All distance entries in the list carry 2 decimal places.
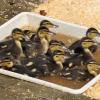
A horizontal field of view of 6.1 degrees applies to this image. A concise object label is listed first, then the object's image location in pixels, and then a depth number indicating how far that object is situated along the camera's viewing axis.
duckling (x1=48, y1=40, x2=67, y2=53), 7.24
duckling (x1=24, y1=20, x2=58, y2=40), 7.79
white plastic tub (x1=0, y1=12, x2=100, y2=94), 8.18
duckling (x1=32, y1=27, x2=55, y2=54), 7.50
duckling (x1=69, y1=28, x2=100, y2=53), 7.43
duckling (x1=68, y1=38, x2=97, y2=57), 7.32
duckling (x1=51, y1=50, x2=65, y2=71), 7.01
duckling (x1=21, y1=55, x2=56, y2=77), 6.97
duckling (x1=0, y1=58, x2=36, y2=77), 6.97
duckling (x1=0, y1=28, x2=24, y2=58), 7.32
